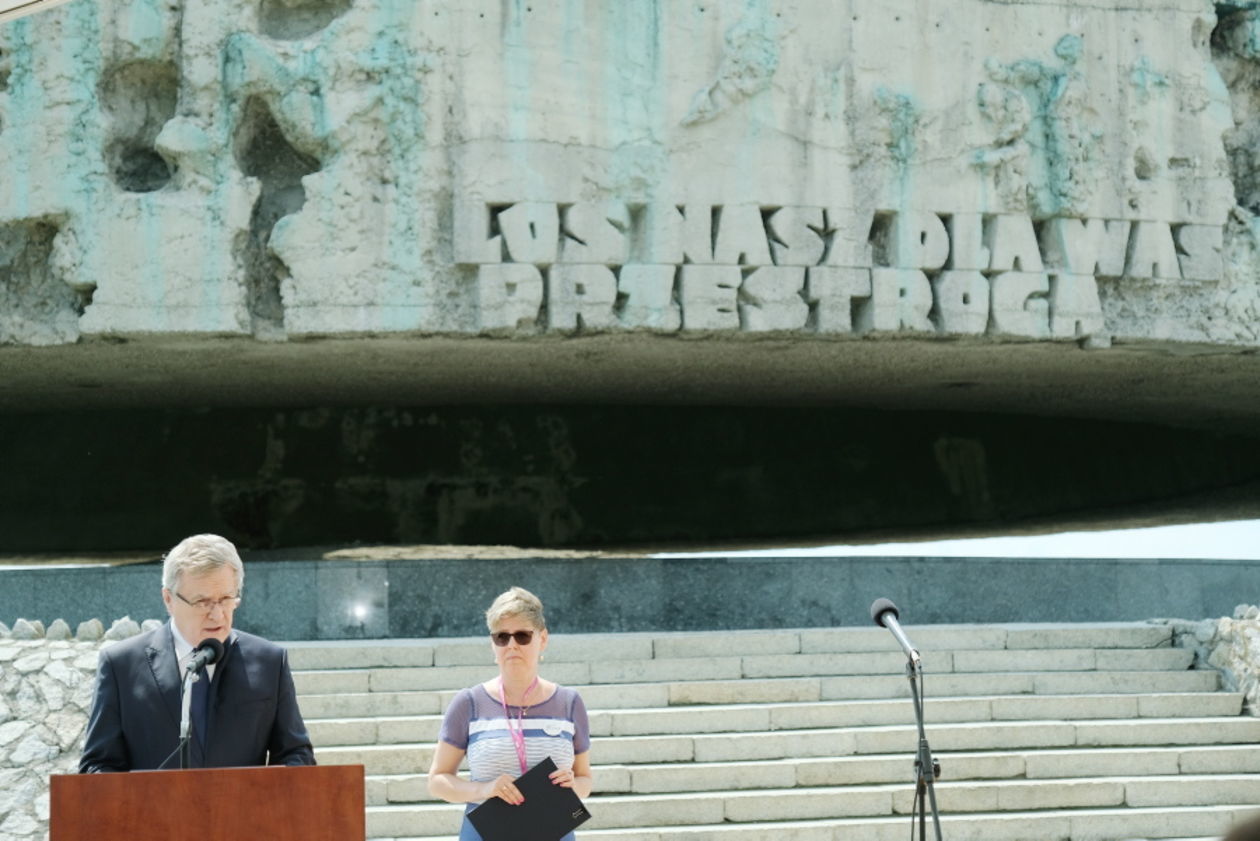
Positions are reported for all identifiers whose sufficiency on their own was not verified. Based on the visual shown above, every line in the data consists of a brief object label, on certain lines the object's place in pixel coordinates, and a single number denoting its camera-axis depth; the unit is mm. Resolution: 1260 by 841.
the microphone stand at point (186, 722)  7203
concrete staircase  14406
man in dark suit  7449
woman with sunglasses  9008
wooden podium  6824
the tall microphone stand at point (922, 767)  10531
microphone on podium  7254
